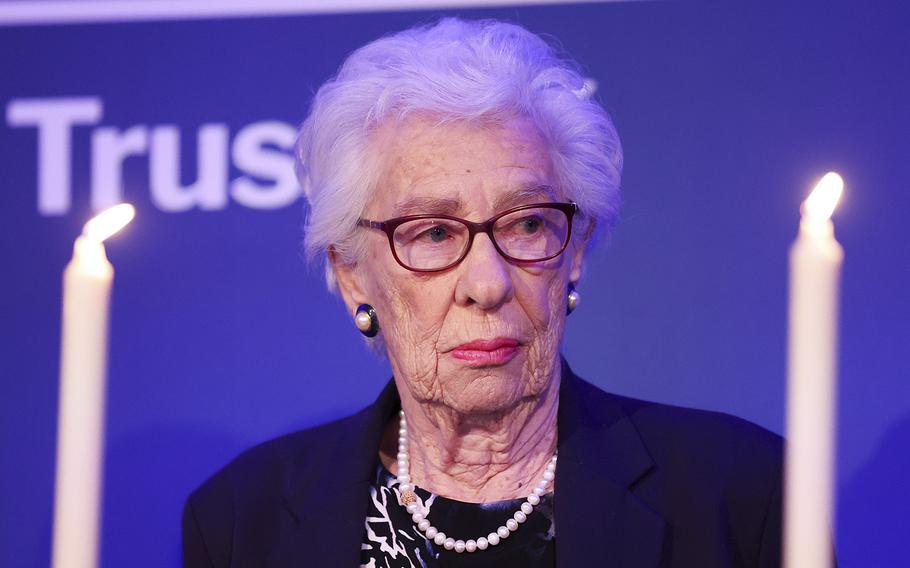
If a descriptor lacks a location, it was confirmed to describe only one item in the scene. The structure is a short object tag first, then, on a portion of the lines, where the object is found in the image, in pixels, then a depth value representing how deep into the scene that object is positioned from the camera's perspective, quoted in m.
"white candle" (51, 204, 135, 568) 3.24
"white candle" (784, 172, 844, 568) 3.03
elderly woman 3.54
